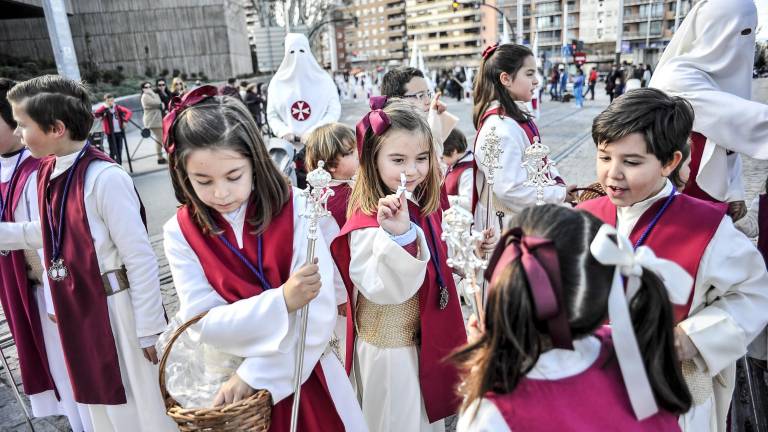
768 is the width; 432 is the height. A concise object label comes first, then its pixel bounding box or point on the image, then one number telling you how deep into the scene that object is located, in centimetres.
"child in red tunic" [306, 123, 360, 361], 268
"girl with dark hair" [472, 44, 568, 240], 297
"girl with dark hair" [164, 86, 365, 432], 157
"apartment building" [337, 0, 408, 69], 11106
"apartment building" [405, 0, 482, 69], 8950
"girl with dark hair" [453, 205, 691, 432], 101
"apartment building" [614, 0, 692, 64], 6131
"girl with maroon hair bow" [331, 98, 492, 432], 198
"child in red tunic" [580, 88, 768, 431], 154
